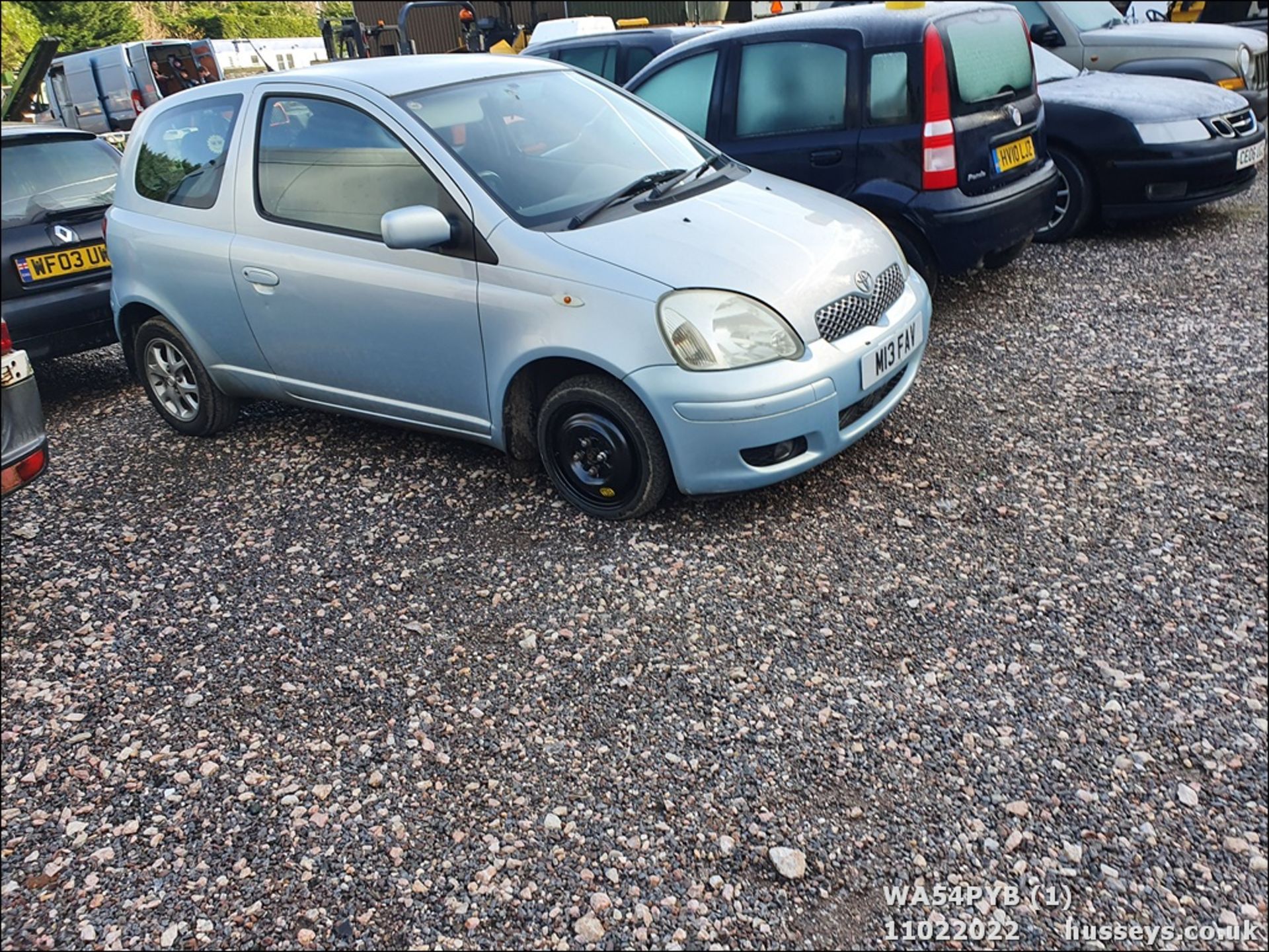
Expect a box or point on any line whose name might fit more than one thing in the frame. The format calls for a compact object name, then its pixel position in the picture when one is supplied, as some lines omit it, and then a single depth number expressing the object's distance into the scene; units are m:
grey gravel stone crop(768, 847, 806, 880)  2.30
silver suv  8.28
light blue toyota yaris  3.48
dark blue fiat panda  5.19
